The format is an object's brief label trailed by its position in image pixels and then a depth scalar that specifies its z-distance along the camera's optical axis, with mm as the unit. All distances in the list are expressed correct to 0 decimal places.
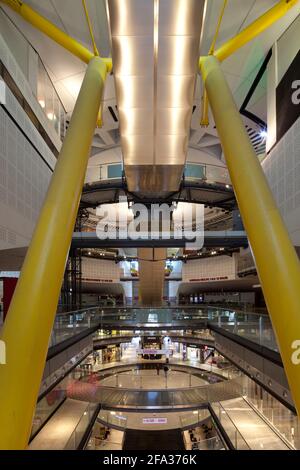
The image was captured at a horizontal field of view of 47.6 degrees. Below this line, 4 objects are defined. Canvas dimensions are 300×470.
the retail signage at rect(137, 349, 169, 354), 28484
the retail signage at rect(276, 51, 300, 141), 10688
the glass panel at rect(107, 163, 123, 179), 21922
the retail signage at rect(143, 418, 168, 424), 21638
